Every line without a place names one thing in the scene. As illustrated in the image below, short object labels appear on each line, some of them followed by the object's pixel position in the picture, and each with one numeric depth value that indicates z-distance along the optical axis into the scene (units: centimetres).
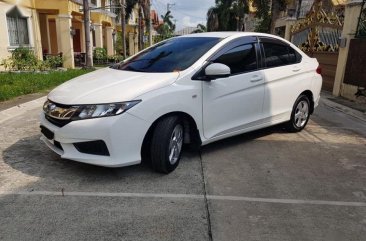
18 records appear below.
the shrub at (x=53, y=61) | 1592
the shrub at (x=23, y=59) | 1434
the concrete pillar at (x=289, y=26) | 1630
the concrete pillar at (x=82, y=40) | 2767
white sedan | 381
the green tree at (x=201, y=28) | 7402
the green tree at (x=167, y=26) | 6012
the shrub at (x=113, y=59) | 2708
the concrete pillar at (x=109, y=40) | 3177
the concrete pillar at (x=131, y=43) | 3941
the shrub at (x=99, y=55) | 2594
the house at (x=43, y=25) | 1539
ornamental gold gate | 1154
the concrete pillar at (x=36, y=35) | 1758
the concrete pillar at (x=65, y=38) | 1909
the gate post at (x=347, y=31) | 984
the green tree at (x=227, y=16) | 4316
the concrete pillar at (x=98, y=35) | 2730
